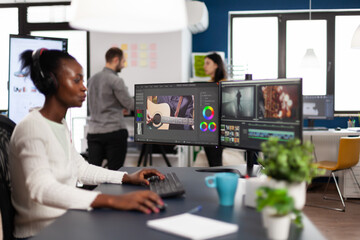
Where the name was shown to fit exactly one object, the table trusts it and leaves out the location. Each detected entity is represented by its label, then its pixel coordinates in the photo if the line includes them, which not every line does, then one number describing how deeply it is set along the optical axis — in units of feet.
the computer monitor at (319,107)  16.43
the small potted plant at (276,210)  3.12
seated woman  4.31
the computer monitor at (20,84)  10.46
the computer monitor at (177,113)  6.90
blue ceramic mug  4.47
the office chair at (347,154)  13.24
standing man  12.34
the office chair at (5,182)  4.66
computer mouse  4.28
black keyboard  4.92
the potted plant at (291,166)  3.34
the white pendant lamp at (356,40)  14.68
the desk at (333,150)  15.01
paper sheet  3.51
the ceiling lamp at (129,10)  3.84
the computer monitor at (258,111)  5.36
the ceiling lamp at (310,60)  17.04
